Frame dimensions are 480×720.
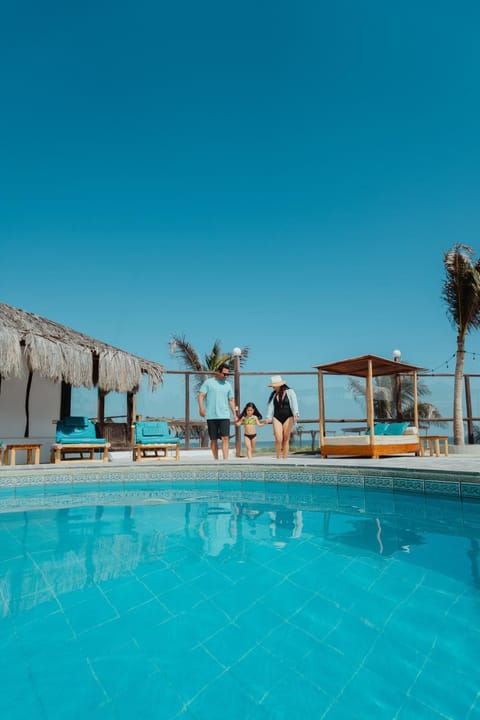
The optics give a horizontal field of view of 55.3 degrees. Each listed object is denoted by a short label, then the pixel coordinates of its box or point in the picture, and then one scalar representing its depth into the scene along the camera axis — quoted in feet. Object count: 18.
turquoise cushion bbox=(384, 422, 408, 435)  27.14
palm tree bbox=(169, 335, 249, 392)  61.62
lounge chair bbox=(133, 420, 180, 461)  26.66
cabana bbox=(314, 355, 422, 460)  24.64
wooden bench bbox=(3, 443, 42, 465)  23.79
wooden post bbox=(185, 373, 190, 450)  32.22
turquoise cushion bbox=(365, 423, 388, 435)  28.34
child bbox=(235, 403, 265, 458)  30.17
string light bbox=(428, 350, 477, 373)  35.24
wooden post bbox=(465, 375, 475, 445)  34.59
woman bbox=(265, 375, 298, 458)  24.22
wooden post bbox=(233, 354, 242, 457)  32.09
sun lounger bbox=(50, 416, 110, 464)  25.99
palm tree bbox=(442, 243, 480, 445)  33.63
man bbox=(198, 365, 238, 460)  23.84
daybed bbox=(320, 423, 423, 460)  24.54
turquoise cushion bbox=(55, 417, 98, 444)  26.43
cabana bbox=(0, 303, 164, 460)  26.35
